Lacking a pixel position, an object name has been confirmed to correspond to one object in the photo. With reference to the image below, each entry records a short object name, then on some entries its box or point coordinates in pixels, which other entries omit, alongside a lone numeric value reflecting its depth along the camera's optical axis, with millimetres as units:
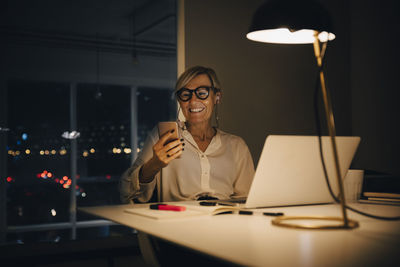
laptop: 1354
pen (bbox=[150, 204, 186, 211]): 1458
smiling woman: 2332
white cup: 1801
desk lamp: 1196
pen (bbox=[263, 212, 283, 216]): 1367
